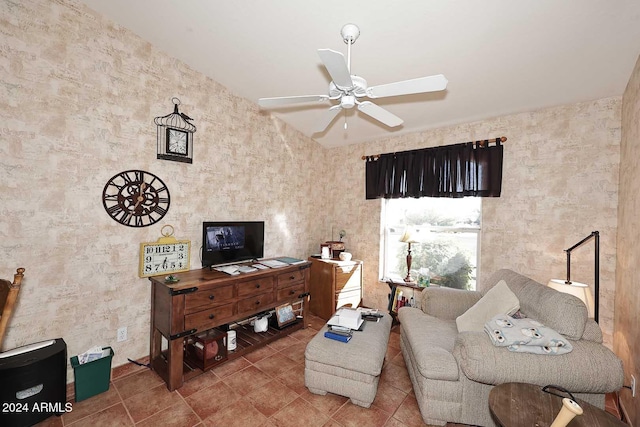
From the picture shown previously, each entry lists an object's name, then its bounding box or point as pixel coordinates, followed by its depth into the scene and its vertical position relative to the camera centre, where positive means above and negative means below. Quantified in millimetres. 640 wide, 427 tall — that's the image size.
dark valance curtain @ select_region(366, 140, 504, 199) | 3051 +541
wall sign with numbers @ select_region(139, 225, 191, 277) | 2457 -437
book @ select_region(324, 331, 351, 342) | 2150 -975
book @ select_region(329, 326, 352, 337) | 2182 -954
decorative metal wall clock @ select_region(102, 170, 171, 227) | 2314 +86
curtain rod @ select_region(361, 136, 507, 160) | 2973 +851
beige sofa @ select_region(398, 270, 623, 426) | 1566 -895
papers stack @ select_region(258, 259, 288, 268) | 3072 -595
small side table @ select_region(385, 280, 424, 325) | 3453 -921
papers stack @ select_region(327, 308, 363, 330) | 2344 -923
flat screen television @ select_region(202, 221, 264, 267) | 2791 -338
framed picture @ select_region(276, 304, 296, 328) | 3162 -1215
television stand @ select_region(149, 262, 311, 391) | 2199 -884
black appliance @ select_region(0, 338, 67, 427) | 1635 -1115
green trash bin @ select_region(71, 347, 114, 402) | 2018 -1281
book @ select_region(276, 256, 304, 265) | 3303 -597
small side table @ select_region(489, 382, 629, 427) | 1247 -921
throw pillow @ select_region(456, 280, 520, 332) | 2088 -706
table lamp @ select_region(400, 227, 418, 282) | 3412 -310
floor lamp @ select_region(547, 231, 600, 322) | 2141 -548
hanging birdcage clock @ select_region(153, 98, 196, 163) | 2588 +707
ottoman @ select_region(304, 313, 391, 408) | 1975 -1118
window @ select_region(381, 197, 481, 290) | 3283 -283
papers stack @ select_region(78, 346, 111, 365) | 2094 -1156
